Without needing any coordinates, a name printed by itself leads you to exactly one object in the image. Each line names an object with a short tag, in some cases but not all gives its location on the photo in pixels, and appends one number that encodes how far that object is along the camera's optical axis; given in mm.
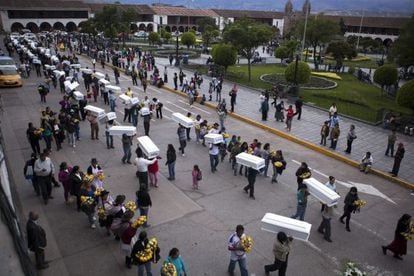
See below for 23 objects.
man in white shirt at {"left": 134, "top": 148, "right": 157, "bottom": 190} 10805
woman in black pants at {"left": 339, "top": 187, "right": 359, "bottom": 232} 9492
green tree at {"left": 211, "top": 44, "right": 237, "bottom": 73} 29500
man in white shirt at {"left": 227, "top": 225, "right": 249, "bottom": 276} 7277
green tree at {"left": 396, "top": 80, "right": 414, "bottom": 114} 19381
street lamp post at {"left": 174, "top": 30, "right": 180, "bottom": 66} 37344
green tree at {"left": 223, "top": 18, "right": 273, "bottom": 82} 30219
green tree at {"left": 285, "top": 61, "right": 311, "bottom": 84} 25906
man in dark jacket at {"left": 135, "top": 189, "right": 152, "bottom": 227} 8852
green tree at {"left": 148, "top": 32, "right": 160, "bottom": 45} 53531
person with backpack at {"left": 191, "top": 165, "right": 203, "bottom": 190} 11359
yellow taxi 25344
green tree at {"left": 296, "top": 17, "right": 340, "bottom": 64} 42406
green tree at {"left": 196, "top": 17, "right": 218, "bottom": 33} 72312
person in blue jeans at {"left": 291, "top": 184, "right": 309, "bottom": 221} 9547
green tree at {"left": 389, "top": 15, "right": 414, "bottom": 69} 29594
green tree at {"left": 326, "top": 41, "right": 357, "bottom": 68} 42094
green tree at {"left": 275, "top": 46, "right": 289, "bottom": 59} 43094
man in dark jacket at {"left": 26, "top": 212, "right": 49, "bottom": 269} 7418
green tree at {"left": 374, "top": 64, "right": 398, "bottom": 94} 27395
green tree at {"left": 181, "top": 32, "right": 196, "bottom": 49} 49250
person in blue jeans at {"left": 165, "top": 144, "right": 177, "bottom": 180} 11820
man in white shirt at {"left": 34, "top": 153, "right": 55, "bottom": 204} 10000
